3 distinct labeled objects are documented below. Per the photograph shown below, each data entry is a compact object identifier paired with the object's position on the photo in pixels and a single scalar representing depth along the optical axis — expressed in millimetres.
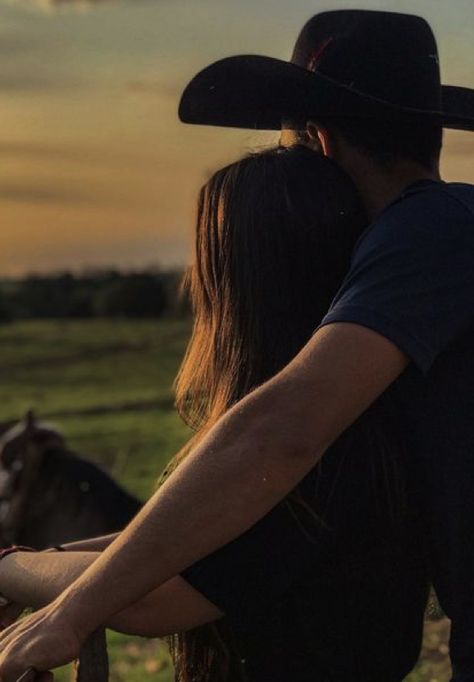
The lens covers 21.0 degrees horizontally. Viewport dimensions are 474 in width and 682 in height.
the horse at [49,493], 8219
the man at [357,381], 2041
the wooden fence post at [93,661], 2184
